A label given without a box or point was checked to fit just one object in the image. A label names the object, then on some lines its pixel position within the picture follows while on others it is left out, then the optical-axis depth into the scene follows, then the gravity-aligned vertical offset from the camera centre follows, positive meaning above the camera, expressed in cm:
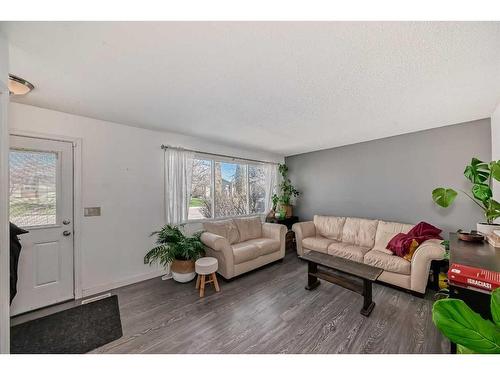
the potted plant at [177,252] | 271 -87
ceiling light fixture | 158 +96
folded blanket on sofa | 260 -70
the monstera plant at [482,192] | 177 -6
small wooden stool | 244 -103
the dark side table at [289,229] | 418 -92
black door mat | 159 -129
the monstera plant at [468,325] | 70 -53
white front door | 206 -25
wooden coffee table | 207 -101
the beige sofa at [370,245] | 232 -93
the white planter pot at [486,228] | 190 -43
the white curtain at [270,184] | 469 +17
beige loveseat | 277 -90
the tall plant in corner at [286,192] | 464 -4
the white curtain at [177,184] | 311 +14
